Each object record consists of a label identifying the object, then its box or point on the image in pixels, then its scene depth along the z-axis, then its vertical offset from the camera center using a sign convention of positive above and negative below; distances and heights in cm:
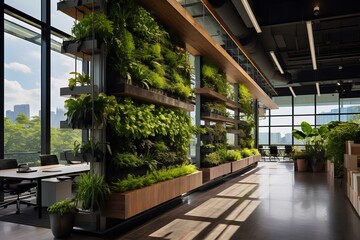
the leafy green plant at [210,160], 778 -88
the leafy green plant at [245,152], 1137 -100
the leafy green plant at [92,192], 402 -87
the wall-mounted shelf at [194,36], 513 +188
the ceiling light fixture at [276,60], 1061 +243
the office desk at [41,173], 468 -80
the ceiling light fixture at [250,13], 634 +252
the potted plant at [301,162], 1216 -143
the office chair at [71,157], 409 -42
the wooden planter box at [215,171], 749 -119
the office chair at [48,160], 669 -76
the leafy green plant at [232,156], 945 -94
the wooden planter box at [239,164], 952 -128
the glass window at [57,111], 800 +37
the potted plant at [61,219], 396 -121
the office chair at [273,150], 1689 -133
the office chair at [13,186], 534 -106
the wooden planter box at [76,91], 418 +48
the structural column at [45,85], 769 +101
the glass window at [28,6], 698 +283
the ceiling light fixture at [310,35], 780 +248
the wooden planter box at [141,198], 410 -108
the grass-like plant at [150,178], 429 -85
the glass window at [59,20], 808 +284
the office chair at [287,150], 1785 -140
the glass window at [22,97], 689 +67
